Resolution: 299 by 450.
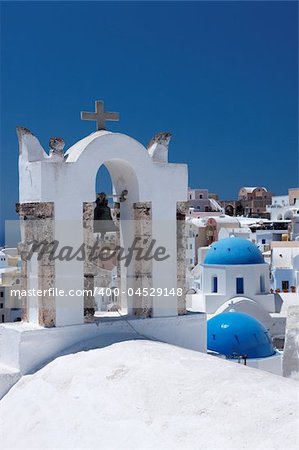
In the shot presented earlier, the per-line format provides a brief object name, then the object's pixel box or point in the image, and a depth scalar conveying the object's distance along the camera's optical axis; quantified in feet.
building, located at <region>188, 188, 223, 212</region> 220.23
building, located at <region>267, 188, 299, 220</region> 172.16
